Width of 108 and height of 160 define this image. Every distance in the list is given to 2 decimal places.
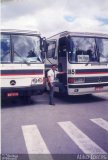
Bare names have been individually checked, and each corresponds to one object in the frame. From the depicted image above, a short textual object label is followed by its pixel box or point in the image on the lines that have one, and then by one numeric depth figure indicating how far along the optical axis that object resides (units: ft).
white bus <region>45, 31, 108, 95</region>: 20.41
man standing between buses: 20.55
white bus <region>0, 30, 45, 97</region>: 18.99
